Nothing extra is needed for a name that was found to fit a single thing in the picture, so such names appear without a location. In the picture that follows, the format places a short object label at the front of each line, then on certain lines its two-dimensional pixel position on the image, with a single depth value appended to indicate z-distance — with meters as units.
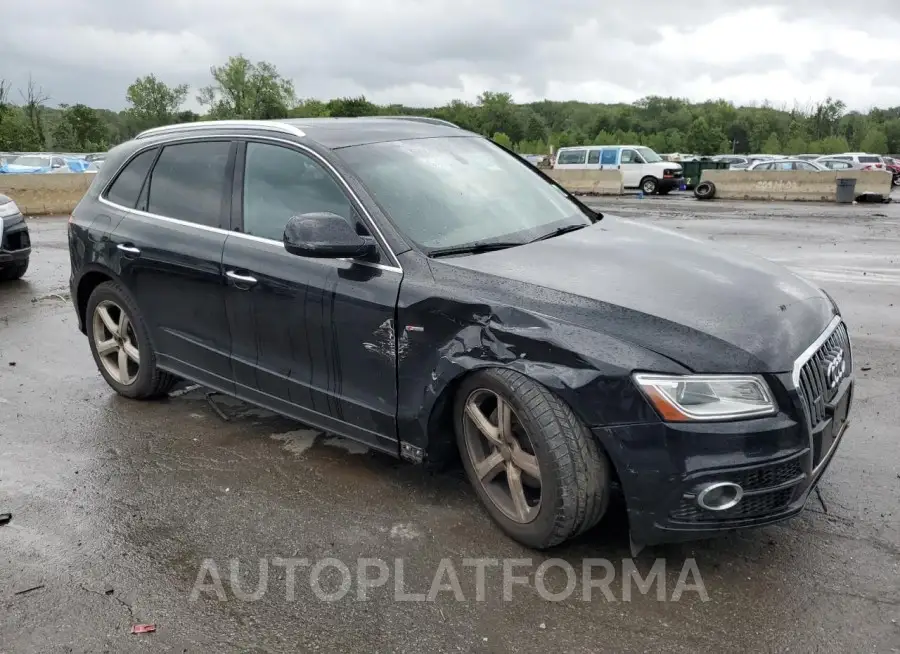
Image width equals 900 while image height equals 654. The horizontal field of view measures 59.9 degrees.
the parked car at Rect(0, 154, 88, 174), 28.72
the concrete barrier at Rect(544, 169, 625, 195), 29.83
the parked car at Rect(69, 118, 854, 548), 2.82
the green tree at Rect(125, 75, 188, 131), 110.75
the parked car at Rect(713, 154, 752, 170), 36.19
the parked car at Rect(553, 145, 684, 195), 29.64
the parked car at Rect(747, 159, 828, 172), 28.25
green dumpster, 31.73
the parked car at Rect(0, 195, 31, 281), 9.52
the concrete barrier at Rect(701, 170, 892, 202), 24.00
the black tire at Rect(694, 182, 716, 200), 26.53
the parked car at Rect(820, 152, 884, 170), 35.62
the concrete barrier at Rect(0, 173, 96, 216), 20.72
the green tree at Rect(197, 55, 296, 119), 112.81
